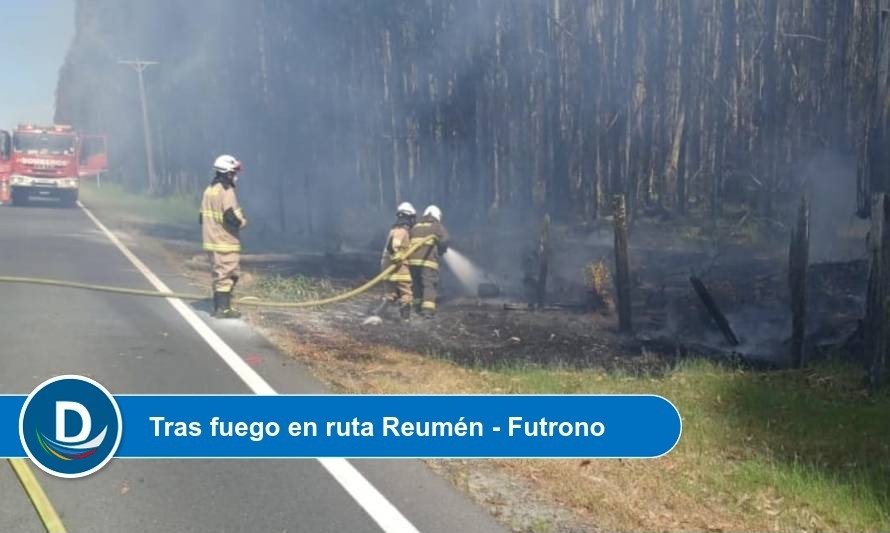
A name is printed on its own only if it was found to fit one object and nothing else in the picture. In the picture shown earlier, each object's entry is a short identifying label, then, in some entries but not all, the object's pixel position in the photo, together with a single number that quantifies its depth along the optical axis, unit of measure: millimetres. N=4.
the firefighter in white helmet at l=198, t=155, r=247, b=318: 11281
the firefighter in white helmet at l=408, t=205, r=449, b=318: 12781
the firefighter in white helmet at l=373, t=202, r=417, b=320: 12773
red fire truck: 34656
